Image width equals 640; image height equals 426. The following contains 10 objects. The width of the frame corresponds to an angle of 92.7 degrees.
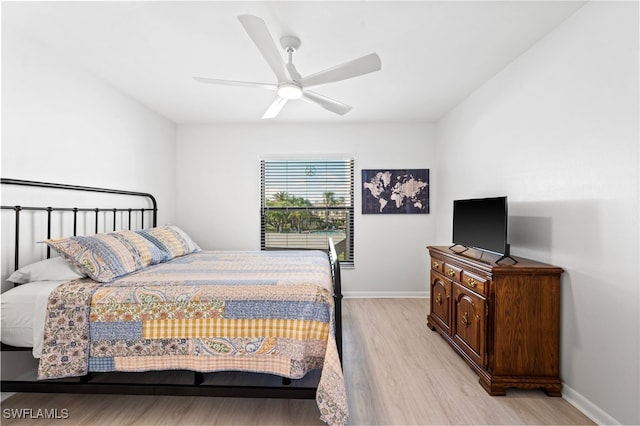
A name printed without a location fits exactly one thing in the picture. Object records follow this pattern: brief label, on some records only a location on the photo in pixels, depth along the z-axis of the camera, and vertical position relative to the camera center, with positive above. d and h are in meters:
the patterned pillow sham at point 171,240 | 2.89 -0.28
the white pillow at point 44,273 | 2.00 -0.41
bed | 1.78 -0.71
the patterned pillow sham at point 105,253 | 2.03 -0.30
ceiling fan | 1.81 +1.00
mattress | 1.81 -0.63
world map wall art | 4.38 +0.35
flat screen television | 2.31 -0.08
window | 4.46 +0.13
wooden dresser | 2.08 -0.77
